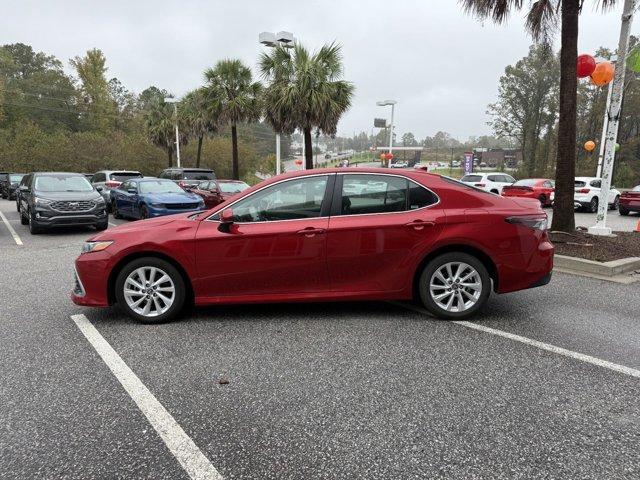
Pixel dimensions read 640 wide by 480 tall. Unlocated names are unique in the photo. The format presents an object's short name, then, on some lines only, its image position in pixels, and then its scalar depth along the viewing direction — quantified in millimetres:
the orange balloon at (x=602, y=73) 10500
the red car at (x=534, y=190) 18984
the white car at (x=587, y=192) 18078
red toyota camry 4555
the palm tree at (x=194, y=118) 31681
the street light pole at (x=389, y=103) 31312
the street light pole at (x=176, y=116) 34112
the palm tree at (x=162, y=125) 39062
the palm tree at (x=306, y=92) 18031
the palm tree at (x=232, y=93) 24188
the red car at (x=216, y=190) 15117
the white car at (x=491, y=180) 22203
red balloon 9914
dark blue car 12977
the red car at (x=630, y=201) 16406
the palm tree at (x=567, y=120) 8500
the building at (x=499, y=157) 66694
